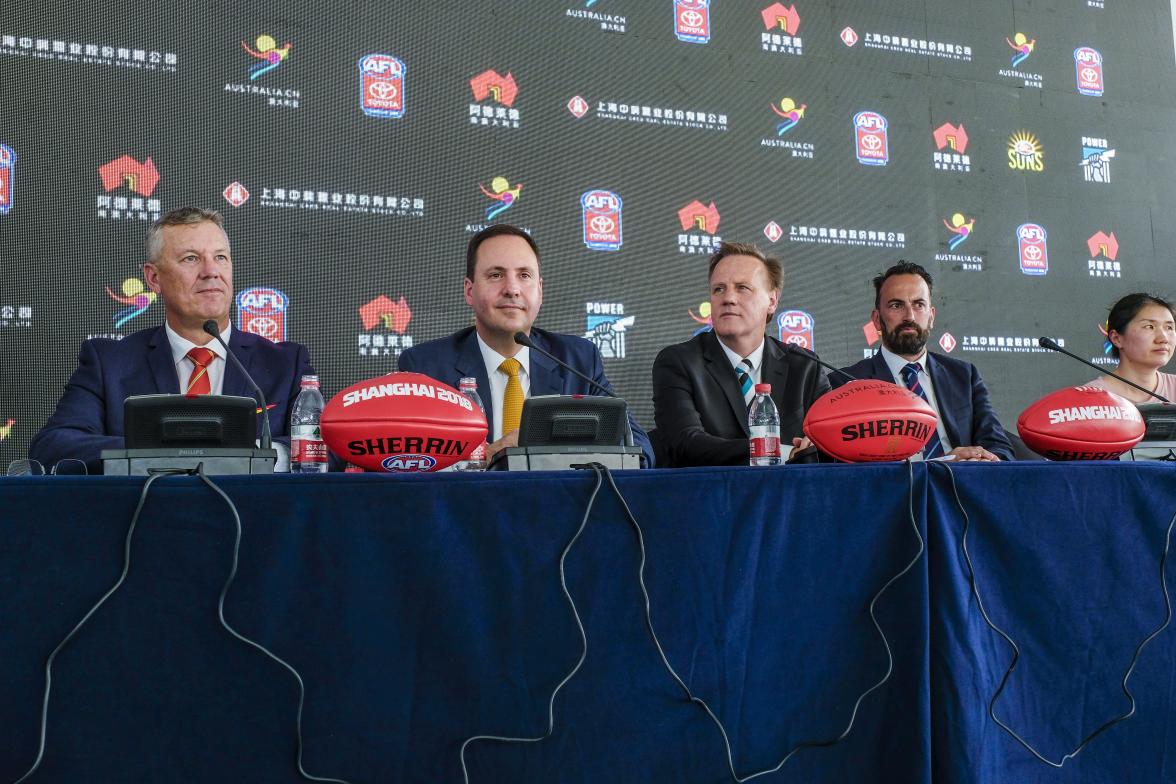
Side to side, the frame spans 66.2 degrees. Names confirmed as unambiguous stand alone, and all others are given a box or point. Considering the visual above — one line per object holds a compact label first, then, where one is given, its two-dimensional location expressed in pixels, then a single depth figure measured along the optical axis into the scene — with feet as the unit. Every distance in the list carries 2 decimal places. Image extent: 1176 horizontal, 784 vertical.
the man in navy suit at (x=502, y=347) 6.77
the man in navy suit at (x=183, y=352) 6.38
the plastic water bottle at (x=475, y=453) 5.05
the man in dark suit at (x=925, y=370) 8.37
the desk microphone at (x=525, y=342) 4.87
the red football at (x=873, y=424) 4.32
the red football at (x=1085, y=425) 4.96
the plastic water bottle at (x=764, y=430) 5.59
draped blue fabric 3.08
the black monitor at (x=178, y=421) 3.59
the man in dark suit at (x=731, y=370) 7.64
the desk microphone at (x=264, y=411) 4.50
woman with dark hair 9.82
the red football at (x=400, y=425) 3.74
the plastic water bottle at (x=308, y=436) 5.03
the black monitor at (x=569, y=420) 4.05
